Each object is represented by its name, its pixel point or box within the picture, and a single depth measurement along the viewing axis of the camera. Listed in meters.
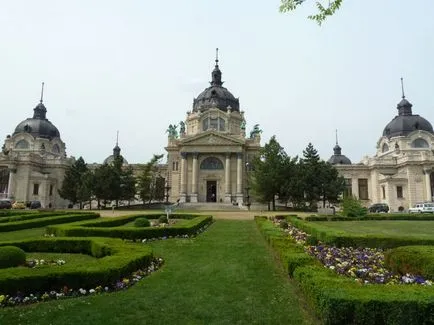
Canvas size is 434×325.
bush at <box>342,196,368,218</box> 36.02
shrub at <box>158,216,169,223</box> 27.17
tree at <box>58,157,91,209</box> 65.75
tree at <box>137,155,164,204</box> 64.62
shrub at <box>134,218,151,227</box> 22.62
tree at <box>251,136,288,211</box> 52.97
